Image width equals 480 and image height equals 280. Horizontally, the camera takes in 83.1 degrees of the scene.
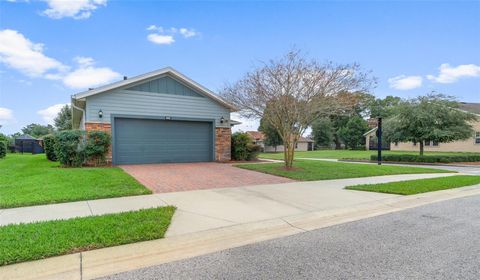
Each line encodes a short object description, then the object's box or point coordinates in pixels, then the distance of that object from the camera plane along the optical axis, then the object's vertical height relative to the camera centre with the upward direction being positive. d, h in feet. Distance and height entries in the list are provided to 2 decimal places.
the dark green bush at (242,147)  50.19 -0.71
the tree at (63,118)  139.74 +13.27
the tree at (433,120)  62.54 +5.58
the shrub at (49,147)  48.66 -0.79
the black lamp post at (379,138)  53.70 +1.02
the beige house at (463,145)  95.91 -0.53
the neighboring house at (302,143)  156.58 +0.23
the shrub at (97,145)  37.35 -0.31
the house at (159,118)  39.93 +4.03
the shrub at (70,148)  35.81 -0.70
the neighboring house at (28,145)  92.94 -0.82
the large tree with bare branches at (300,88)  34.22 +7.23
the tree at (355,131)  152.15 +7.03
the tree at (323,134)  161.30 +5.84
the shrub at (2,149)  57.14 -1.38
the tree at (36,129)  213.87 +11.17
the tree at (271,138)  128.98 +2.66
